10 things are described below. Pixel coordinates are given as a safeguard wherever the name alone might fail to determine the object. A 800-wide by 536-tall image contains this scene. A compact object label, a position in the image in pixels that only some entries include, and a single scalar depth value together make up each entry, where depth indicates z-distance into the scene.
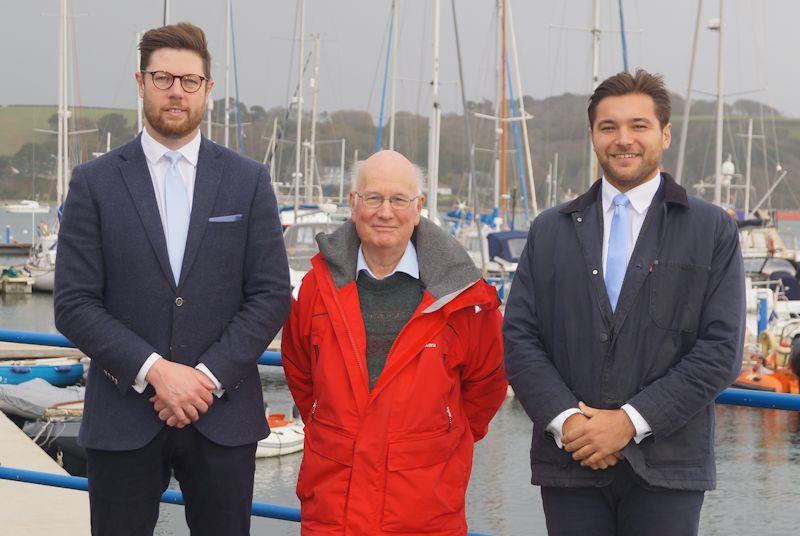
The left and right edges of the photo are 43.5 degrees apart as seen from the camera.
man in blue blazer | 2.64
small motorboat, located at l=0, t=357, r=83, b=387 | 16.45
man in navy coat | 2.51
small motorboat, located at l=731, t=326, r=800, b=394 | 19.06
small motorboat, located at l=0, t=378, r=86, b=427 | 14.80
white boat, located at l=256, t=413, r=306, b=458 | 16.08
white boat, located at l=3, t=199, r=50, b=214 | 83.06
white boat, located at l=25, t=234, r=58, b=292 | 40.59
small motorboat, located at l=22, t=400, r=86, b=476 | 12.86
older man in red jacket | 2.70
